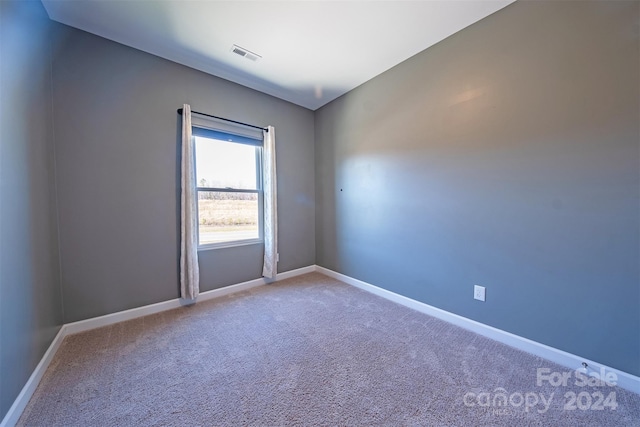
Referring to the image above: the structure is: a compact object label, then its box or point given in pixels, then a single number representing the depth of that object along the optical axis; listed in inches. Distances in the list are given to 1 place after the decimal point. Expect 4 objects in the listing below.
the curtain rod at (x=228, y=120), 95.1
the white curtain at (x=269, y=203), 119.2
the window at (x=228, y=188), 104.0
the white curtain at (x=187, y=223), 93.3
